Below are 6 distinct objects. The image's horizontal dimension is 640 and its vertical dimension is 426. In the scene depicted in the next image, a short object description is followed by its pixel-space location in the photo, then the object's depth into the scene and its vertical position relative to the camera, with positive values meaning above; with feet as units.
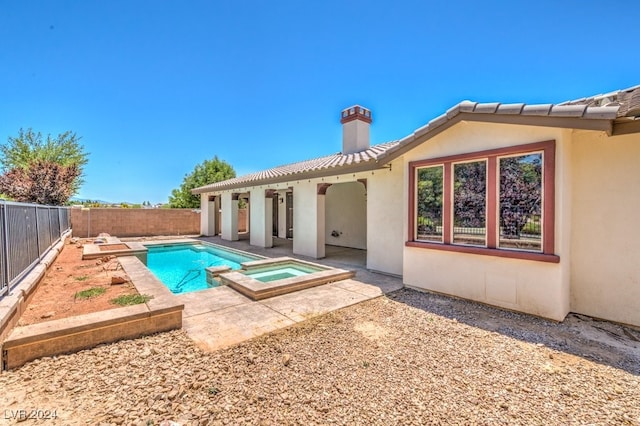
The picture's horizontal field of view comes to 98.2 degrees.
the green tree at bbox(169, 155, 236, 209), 116.98 +13.61
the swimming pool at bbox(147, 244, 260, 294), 34.20 -8.62
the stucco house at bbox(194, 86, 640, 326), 17.90 +0.12
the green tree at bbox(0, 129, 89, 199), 75.82 +17.37
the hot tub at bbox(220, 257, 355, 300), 23.23 -6.98
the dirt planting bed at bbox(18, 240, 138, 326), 16.53 -6.00
